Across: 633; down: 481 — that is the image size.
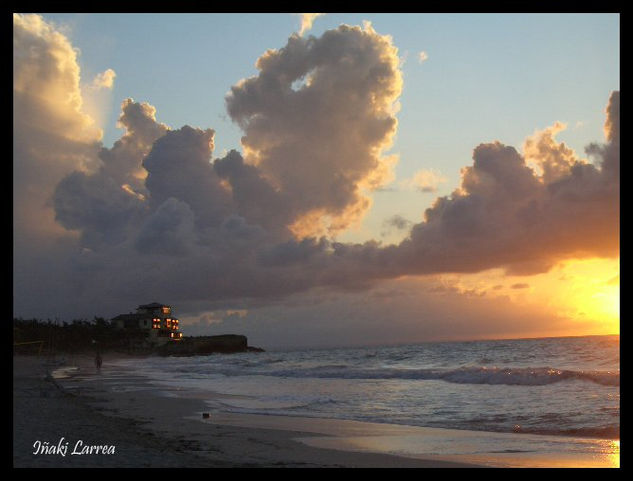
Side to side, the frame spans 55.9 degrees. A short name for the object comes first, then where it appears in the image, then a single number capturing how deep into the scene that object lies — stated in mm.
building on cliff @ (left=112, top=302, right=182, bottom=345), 159625
